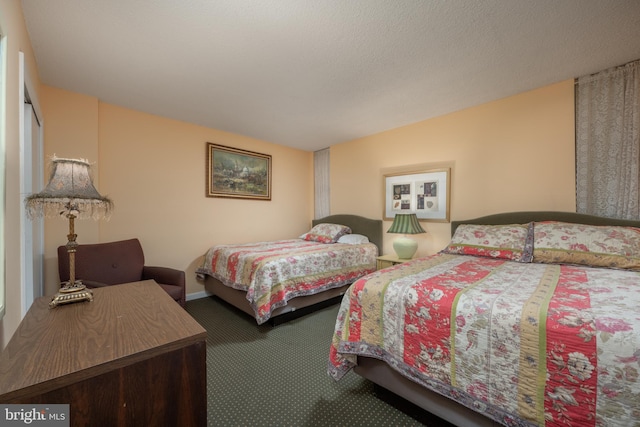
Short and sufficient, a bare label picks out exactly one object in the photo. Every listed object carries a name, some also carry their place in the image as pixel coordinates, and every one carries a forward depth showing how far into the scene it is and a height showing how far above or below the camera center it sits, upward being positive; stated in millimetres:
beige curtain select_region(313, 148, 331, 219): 4617 +536
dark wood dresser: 636 -410
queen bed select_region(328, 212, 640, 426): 922 -546
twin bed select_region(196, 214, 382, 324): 2510 -661
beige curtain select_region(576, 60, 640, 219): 2096 +589
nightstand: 3027 -600
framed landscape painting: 3609 +605
